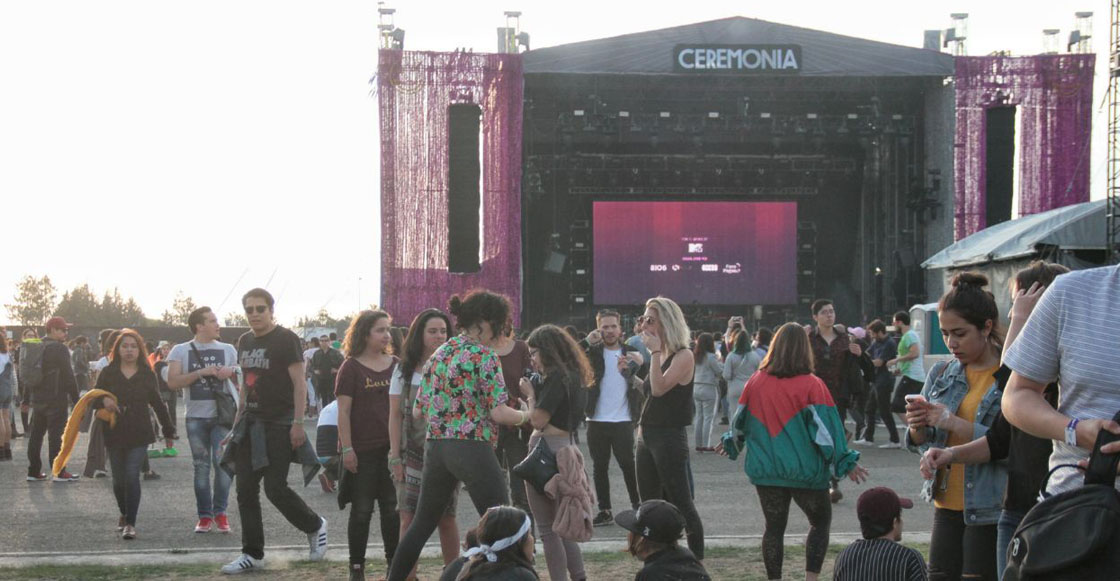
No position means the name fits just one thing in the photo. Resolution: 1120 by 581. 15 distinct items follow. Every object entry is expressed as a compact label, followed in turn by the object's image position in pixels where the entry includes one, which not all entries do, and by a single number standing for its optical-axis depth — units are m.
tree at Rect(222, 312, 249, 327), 86.01
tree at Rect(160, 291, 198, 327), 87.49
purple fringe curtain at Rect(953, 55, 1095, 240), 31.19
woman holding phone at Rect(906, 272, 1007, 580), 4.60
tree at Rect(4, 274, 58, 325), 75.75
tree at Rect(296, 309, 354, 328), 83.44
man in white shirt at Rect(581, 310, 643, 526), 9.22
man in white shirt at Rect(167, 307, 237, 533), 9.20
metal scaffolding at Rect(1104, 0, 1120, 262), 16.86
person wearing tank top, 7.41
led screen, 32.84
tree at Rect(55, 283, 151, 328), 79.62
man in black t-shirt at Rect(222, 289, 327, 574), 7.66
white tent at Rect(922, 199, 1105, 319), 17.22
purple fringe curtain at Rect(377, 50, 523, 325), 30.97
